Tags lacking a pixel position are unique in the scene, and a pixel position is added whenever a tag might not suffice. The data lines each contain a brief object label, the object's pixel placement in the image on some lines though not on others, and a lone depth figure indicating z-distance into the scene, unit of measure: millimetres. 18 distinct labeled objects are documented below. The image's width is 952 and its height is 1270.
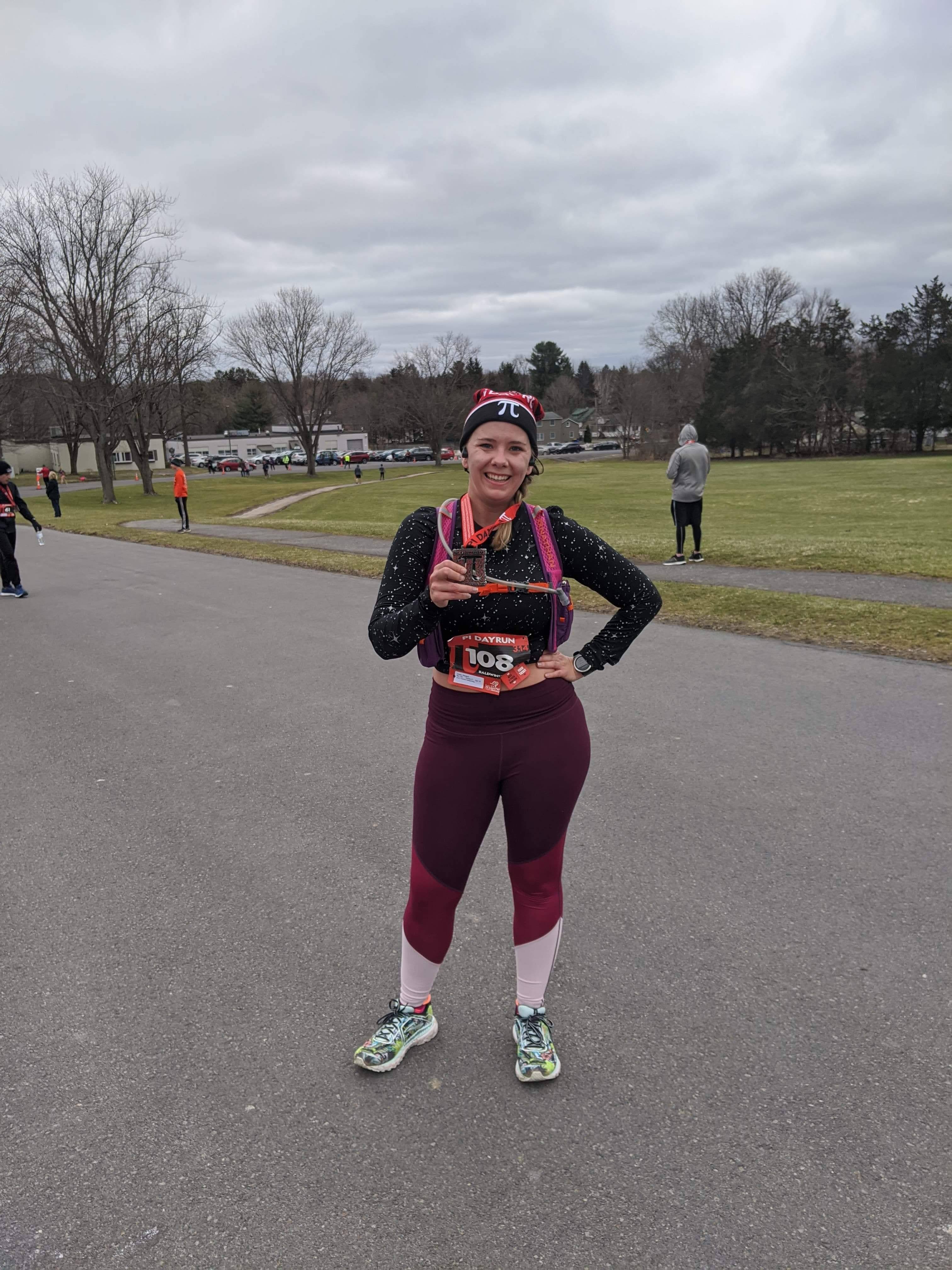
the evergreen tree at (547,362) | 129625
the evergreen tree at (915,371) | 52844
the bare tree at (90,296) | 33938
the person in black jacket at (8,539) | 11672
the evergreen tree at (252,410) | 109500
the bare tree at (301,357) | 59125
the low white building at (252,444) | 93438
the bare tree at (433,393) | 66562
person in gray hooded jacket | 11195
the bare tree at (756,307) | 79688
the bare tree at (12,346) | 34250
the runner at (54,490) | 29438
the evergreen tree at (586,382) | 147250
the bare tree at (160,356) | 36906
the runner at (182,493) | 21625
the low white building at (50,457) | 77125
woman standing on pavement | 2369
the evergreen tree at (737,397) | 62125
